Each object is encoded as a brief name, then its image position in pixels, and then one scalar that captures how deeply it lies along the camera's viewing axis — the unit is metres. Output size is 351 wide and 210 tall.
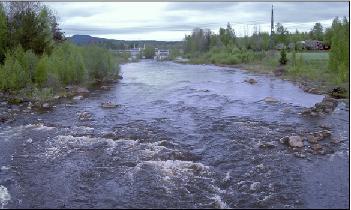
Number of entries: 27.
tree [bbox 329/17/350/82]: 28.90
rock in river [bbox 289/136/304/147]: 15.13
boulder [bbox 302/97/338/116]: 21.35
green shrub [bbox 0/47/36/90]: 27.86
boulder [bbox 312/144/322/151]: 14.67
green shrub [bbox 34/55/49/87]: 29.23
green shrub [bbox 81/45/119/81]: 39.03
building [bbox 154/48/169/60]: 106.28
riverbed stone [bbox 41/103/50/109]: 24.17
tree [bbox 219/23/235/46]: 95.54
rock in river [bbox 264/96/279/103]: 25.94
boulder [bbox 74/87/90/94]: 30.58
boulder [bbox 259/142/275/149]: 15.02
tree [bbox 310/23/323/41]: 92.31
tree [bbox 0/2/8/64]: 31.73
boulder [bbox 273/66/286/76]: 45.64
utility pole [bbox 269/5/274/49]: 78.61
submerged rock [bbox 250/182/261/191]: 11.13
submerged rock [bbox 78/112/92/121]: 20.75
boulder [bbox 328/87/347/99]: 26.62
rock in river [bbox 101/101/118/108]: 24.15
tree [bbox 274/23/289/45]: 76.56
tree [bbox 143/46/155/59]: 117.62
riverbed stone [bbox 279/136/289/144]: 15.59
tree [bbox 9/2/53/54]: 32.91
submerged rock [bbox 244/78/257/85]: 38.12
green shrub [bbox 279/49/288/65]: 52.56
